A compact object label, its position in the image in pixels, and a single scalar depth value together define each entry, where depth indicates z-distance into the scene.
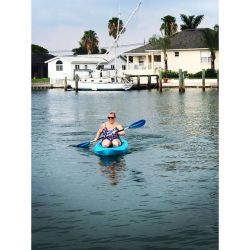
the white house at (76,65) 57.19
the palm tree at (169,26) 58.94
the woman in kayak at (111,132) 12.65
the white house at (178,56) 49.91
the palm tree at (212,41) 46.81
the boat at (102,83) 47.69
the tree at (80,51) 70.43
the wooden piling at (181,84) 41.64
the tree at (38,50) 68.96
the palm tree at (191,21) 56.78
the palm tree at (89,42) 68.25
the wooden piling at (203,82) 41.88
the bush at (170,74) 48.62
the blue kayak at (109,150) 12.66
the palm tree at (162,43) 50.81
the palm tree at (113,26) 64.12
